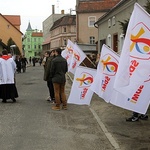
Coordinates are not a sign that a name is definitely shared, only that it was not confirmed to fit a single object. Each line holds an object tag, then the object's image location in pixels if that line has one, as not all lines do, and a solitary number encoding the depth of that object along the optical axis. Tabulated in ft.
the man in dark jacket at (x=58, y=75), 24.45
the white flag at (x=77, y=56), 33.53
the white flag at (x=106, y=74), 20.67
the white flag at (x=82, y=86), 24.00
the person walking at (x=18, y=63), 76.19
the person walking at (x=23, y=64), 82.70
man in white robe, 28.19
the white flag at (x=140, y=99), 14.86
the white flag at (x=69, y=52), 38.73
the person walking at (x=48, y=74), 26.92
